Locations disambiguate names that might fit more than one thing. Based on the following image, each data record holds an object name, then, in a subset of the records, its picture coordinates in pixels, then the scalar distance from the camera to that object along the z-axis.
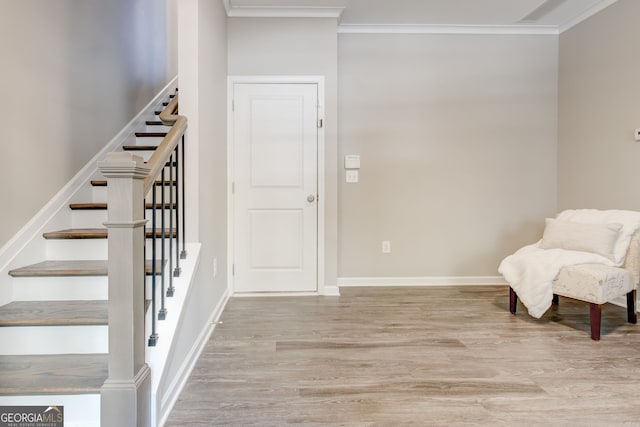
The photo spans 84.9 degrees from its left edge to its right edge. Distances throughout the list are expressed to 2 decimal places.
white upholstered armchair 2.35
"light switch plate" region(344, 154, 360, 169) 3.56
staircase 1.39
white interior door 3.34
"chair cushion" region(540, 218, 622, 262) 2.57
